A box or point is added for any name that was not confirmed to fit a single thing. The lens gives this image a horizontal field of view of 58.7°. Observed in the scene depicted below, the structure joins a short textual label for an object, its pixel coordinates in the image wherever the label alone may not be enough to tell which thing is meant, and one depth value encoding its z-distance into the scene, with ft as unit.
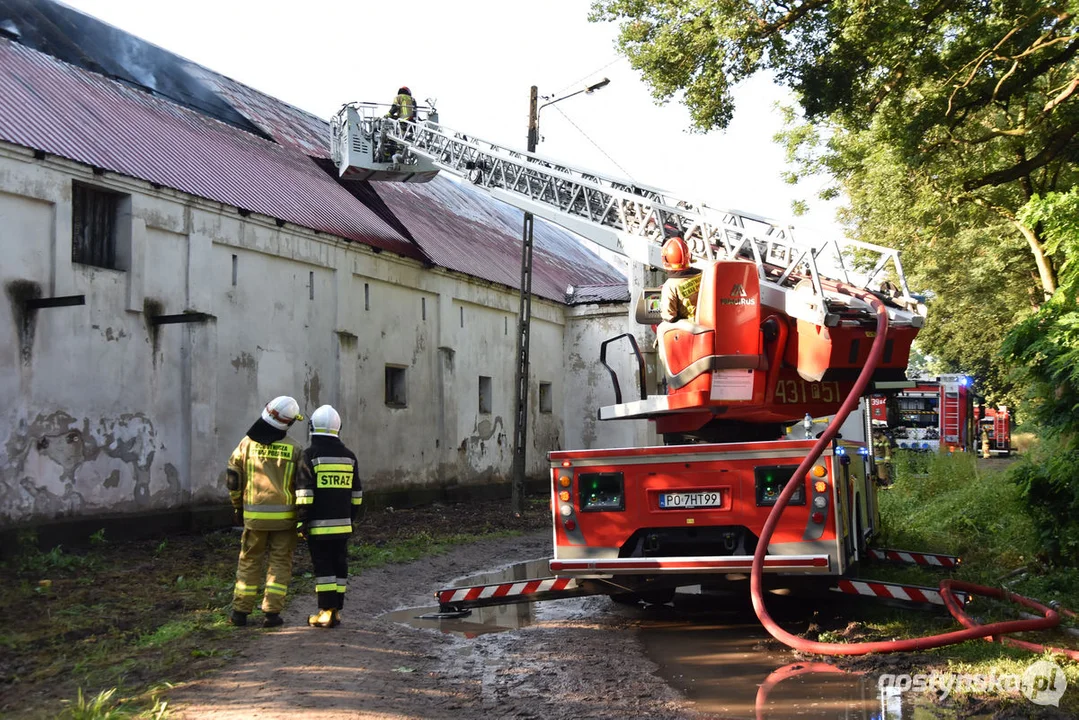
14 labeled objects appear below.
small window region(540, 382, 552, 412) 89.15
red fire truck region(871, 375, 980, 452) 108.58
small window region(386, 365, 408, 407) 65.77
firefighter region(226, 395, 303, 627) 24.23
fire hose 19.93
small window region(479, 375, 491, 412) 77.20
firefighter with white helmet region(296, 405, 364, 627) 24.23
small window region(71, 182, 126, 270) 42.96
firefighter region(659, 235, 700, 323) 25.49
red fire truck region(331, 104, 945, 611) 23.25
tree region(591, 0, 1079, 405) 44.37
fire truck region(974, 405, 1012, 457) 142.20
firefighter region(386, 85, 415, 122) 63.67
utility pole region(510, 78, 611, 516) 59.47
